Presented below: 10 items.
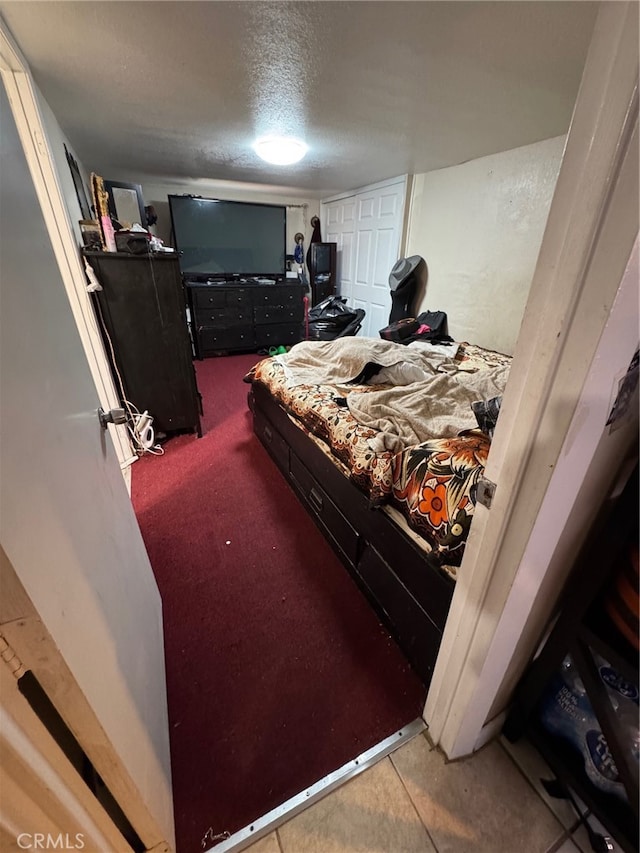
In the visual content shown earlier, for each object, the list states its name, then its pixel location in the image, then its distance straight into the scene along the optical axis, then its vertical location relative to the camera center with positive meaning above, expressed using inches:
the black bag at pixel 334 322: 166.7 -30.6
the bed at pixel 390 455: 39.0 -25.7
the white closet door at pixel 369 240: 147.5 +5.0
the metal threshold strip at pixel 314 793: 31.6 -48.6
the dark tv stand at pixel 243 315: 155.1 -27.2
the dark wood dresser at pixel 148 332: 76.8 -17.4
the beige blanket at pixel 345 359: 73.0 -22.2
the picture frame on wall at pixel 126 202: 101.0 +13.2
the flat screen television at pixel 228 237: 154.7 +6.1
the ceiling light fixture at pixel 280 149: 97.6 +27.2
